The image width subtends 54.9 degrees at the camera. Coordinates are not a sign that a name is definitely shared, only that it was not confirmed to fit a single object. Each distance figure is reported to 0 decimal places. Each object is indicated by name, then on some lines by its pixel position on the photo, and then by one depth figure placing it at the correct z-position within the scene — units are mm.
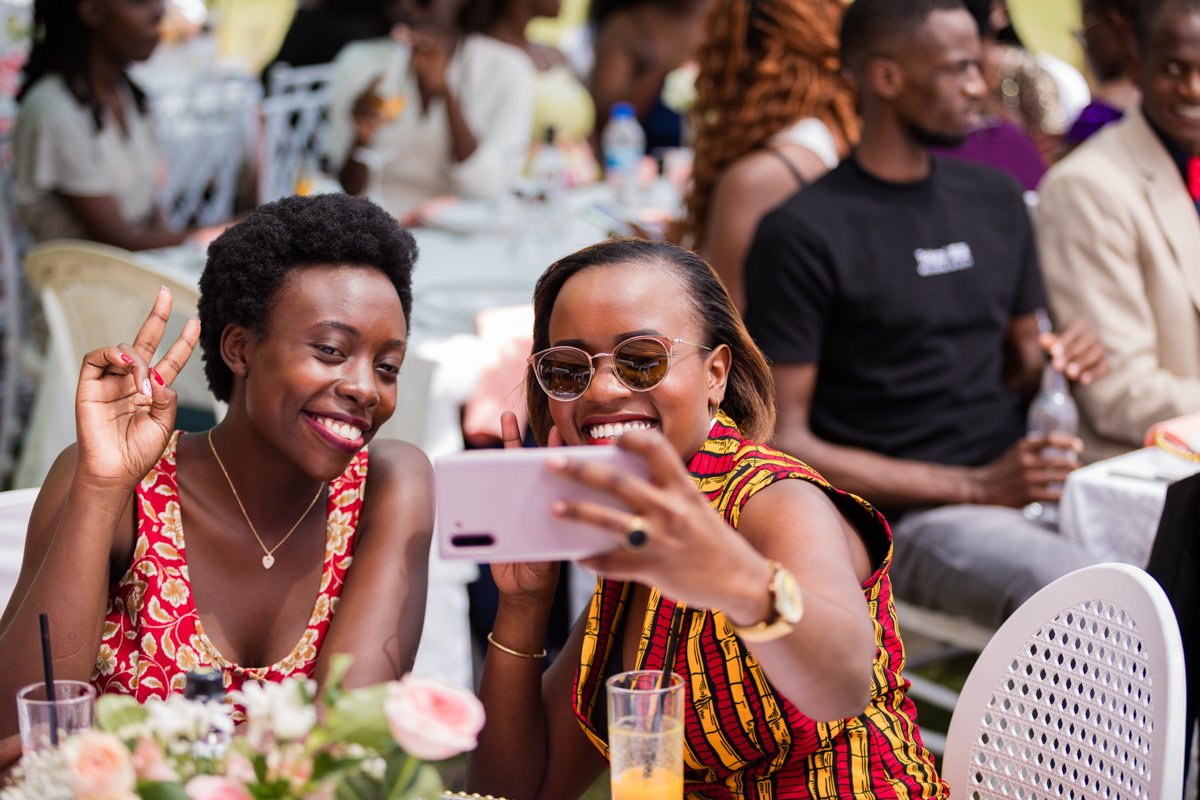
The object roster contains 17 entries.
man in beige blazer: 3326
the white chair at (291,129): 5387
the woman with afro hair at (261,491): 1568
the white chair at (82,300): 3145
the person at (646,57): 7535
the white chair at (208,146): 5562
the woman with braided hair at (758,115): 3598
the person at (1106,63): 4586
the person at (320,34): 6660
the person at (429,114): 5219
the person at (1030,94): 6273
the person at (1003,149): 4988
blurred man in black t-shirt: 3033
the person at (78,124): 4309
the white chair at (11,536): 1984
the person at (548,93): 7254
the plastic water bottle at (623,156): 5297
